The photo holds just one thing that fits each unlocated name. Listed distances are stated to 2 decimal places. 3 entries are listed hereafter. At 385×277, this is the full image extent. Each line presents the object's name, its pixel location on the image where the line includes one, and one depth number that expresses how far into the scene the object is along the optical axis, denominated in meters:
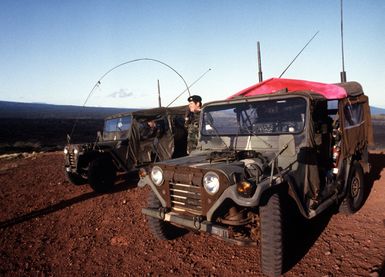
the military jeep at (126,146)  7.77
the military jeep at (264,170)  3.23
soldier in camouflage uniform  6.46
